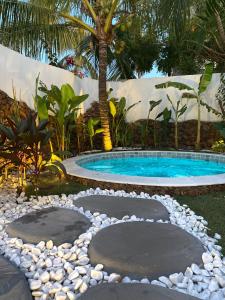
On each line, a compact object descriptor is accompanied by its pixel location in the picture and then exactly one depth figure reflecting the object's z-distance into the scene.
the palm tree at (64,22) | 5.41
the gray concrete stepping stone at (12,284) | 1.36
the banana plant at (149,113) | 7.11
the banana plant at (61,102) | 4.95
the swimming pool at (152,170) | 3.42
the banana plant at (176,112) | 6.86
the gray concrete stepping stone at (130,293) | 1.35
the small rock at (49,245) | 1.93
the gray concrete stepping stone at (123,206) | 2.53
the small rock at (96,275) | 1.60
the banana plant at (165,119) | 7.06
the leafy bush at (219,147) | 6.40
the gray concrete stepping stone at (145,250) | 1.64
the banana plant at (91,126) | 6.07
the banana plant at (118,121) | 7.02
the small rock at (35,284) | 1.52
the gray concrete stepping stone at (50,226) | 2.04
